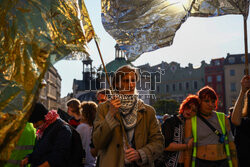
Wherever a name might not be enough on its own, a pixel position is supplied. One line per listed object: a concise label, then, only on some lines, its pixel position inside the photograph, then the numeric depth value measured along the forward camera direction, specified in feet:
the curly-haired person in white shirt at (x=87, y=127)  15.83
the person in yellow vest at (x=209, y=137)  12.66
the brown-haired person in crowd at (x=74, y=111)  18.54
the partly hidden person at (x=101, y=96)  18.17
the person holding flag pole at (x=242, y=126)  13.16
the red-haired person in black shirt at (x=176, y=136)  13.46
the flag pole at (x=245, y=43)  10.38
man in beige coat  9.14
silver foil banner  10.73
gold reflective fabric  4.88
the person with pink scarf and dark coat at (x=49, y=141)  11.25
